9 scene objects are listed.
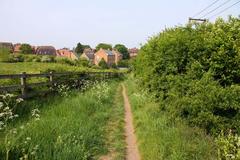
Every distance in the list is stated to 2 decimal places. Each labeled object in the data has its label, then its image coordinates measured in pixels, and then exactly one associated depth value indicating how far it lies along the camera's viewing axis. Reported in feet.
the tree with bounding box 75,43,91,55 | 540.03
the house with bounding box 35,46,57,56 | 514.27
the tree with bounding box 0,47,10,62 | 178.28
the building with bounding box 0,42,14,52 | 506.15
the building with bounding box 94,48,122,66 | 473.26
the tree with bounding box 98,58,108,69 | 349.88
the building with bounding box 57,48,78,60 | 495.00
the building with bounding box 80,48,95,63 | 485.81
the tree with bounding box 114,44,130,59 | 546.26
